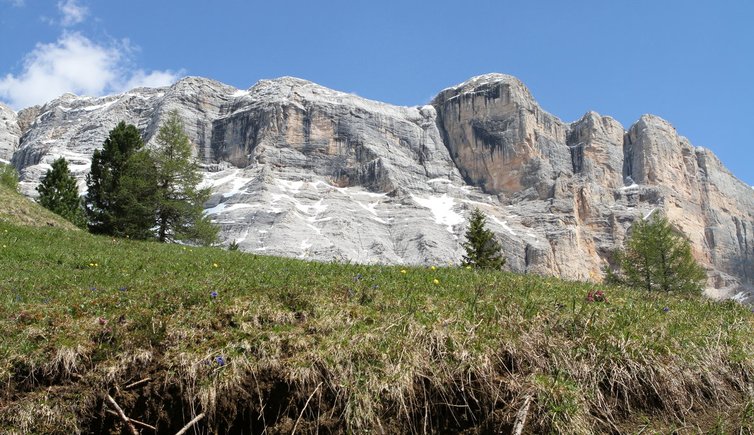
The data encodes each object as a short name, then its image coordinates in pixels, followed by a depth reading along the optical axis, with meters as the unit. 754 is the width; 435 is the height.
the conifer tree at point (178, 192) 28.98
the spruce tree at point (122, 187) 28.62
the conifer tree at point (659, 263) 32.41
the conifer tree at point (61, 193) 39.06
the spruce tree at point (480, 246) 35.23
